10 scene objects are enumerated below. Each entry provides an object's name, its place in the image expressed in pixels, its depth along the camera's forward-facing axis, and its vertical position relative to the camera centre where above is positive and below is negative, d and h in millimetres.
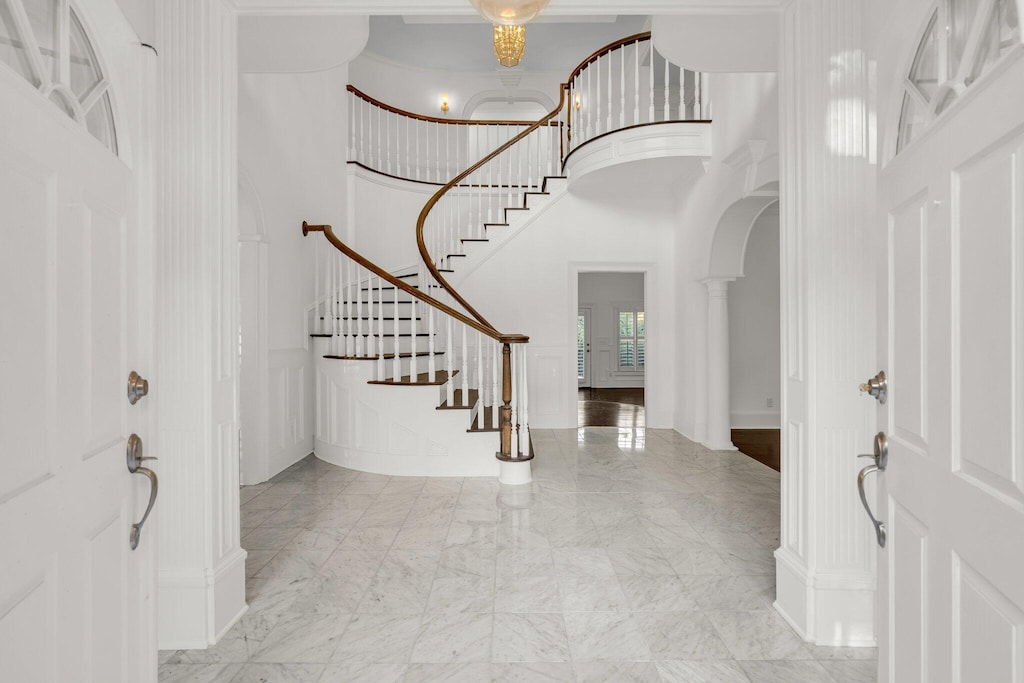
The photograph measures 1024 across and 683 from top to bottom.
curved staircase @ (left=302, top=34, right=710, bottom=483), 4344 +442
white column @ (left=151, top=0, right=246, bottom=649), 2018 +48
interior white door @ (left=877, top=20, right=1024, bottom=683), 826 -108
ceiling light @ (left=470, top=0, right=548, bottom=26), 1832 +1148
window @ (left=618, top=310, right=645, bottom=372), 11836 -78
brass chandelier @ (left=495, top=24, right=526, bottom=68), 2918 +1635
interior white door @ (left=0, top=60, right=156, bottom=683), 876 -127
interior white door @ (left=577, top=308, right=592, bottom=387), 11781 -183
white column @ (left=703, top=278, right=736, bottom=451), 5398 -308
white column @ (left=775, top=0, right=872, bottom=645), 2010 +44
